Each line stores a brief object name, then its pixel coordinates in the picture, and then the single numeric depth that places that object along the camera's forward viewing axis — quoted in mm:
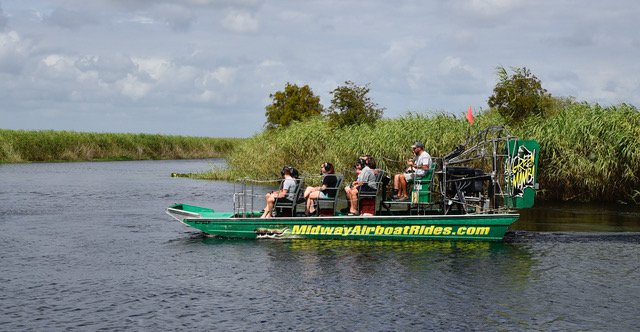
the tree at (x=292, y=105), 49188
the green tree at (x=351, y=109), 37844
